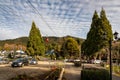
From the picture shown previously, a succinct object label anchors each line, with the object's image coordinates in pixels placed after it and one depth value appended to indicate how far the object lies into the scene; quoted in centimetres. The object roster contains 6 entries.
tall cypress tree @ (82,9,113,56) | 2479
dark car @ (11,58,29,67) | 1620
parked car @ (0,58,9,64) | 2104
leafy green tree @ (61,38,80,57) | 3776
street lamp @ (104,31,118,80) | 676
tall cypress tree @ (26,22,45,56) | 3314
